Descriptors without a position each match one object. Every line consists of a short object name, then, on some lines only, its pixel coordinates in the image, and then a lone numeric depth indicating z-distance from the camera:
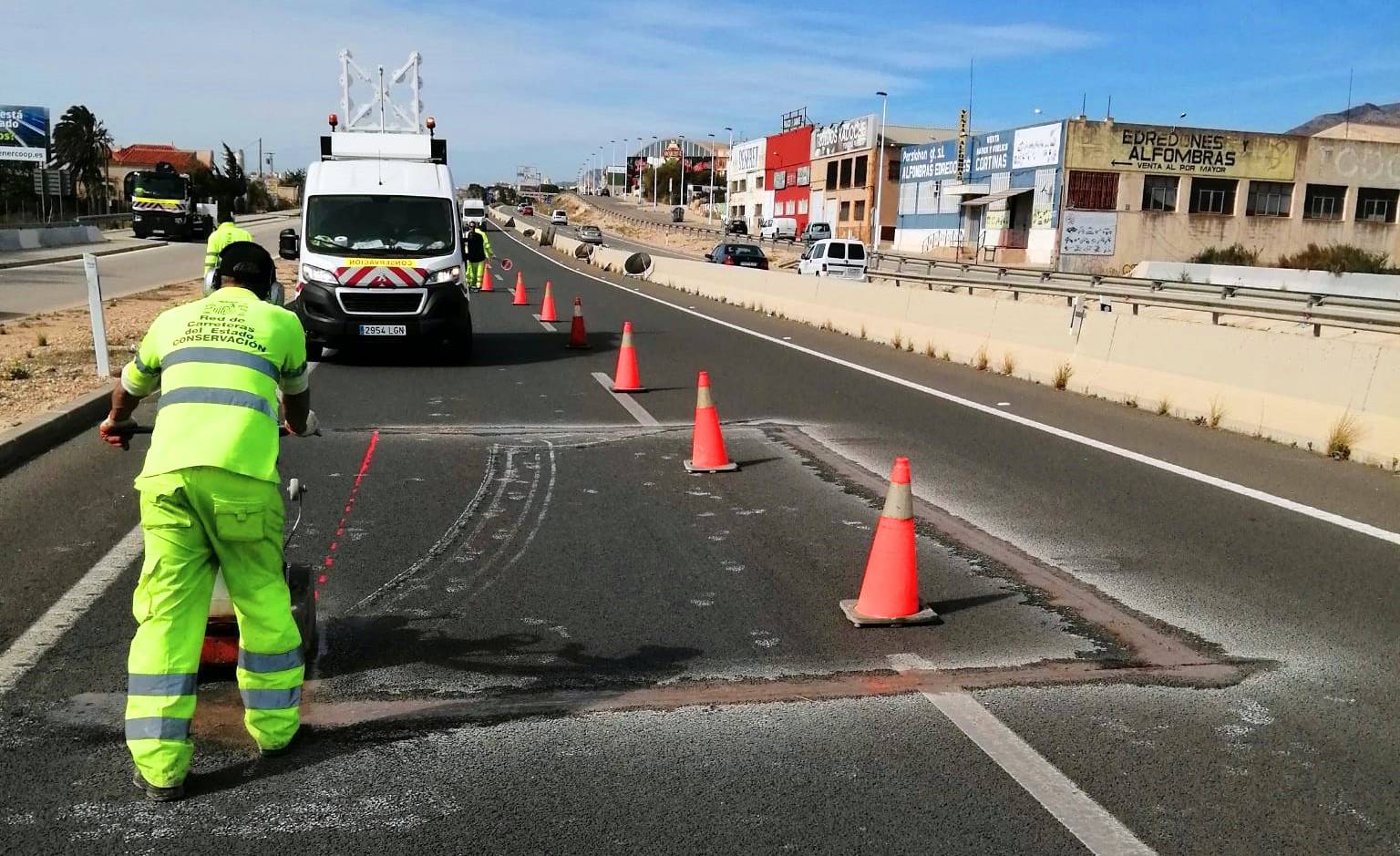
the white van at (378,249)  14.90
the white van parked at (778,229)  79.62
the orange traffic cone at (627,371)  13.30
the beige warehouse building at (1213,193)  59.28
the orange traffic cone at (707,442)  8.88
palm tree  103.75
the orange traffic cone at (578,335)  17.69
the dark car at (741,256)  47.81
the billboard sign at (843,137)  83.00
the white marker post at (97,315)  12.37
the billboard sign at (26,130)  72.56
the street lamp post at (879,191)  74.38
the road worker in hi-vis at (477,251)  26.28
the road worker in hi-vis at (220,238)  10.13
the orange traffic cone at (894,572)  5.43
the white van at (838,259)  39.88
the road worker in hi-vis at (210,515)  3.65
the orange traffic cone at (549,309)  22.72
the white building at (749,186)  111.62
